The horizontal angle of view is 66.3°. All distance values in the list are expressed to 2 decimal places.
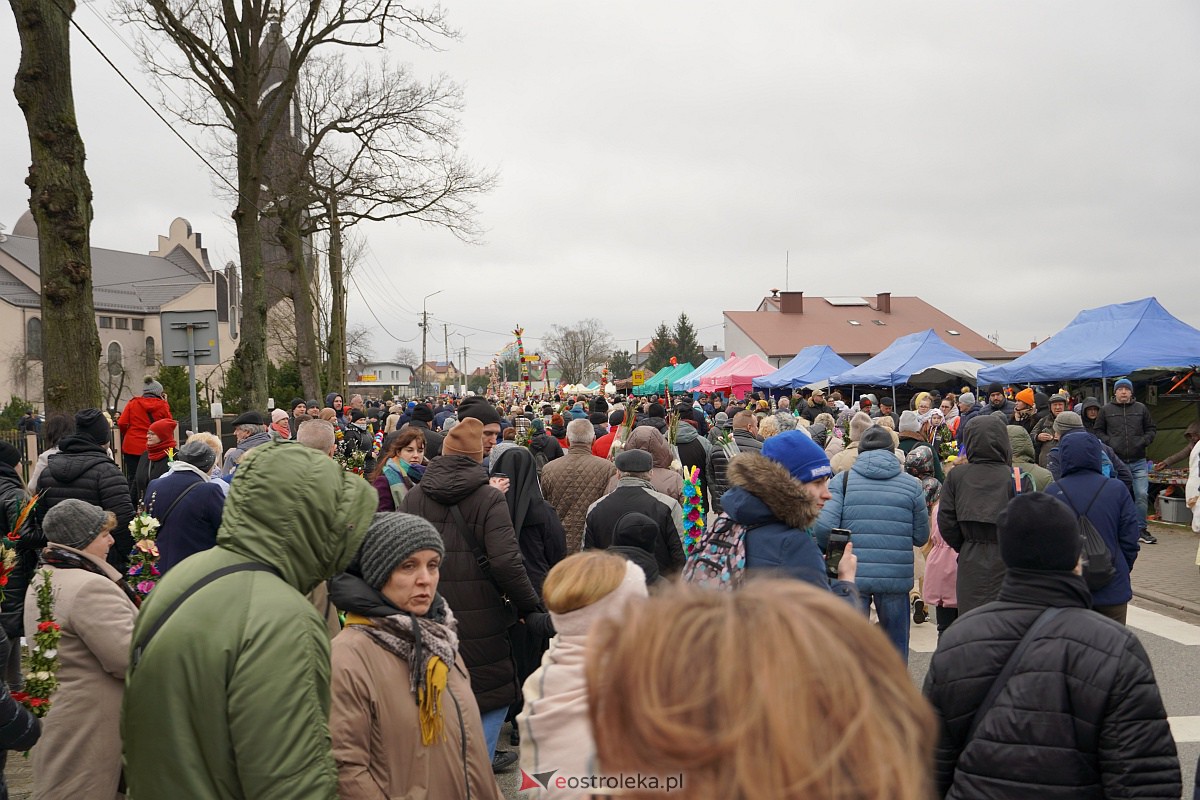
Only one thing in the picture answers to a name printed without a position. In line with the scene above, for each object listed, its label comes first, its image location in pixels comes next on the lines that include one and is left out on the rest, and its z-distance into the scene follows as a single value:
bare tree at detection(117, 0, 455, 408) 17.67
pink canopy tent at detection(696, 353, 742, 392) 32.78
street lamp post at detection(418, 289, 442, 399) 69.56
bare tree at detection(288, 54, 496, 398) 22.55
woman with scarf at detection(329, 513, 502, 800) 2.87
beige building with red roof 58.62
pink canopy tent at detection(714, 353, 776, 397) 31.59
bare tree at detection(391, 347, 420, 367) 133.25
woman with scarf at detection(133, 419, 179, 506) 8.52
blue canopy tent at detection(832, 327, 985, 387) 23.94
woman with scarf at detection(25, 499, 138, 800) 3.83
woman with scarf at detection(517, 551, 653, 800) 2.56
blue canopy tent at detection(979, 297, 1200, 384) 15.17
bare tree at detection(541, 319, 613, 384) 96.56
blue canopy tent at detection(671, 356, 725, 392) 36.46
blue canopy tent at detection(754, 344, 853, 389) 27.94
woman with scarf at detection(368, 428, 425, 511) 6.16
